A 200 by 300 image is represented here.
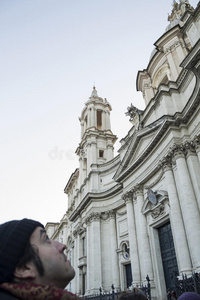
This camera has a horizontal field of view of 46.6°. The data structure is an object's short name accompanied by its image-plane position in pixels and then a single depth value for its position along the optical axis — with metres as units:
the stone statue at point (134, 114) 21.55
